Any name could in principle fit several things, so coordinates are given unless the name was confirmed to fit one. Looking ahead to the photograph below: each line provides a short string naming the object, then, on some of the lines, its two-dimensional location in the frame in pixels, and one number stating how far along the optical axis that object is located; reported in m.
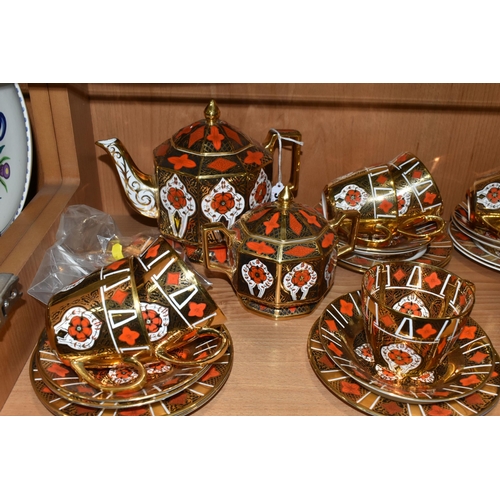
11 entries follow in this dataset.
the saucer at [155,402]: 0.55
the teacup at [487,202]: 0.82
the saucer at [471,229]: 0.81
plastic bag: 0.69
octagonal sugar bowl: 0.66
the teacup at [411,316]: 0.58
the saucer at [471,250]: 0.81
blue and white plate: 0.74
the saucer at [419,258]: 0.80
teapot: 0.73
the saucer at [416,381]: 0.57
